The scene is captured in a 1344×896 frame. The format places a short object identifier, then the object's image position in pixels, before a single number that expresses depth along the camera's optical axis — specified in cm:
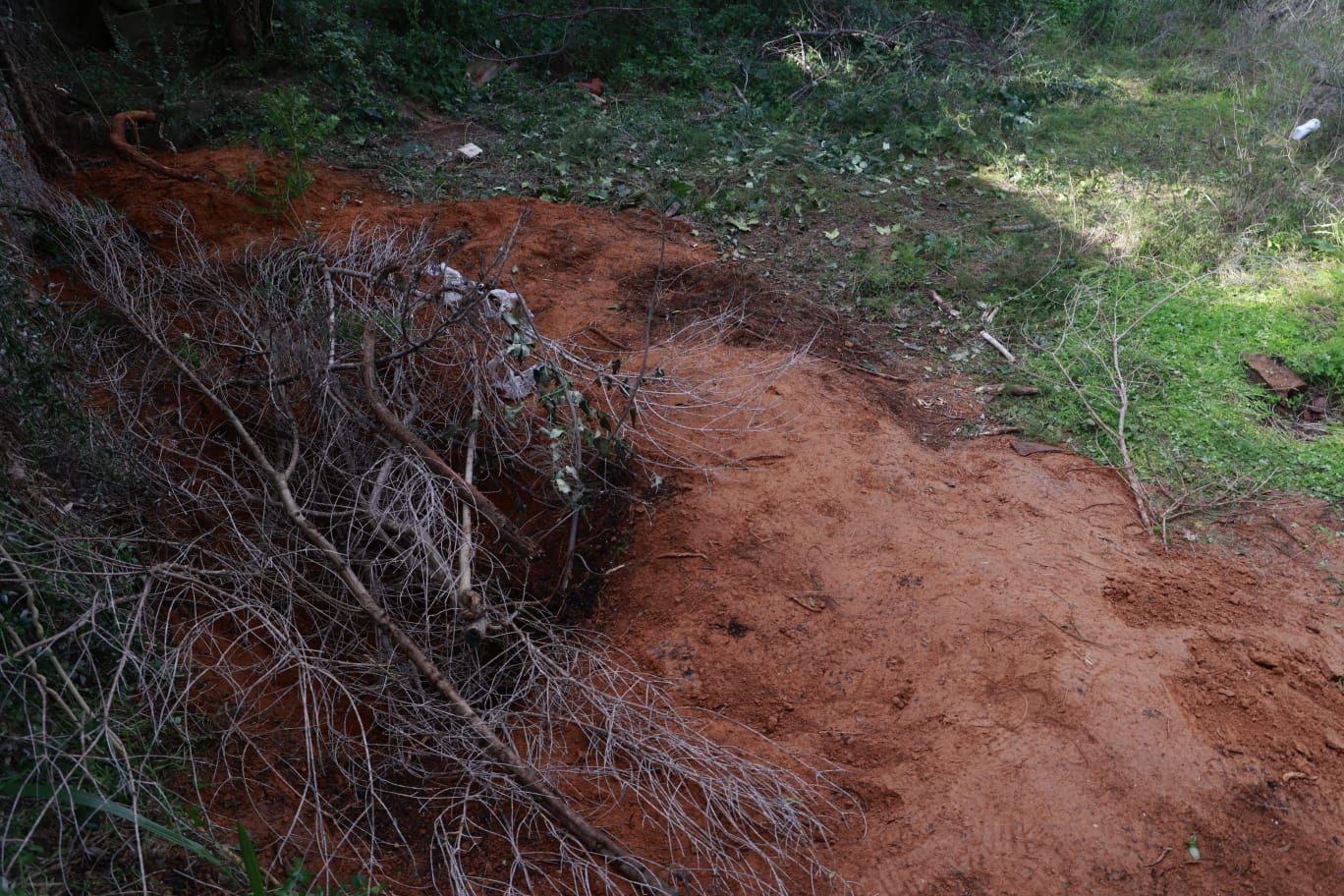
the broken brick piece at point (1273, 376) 502
